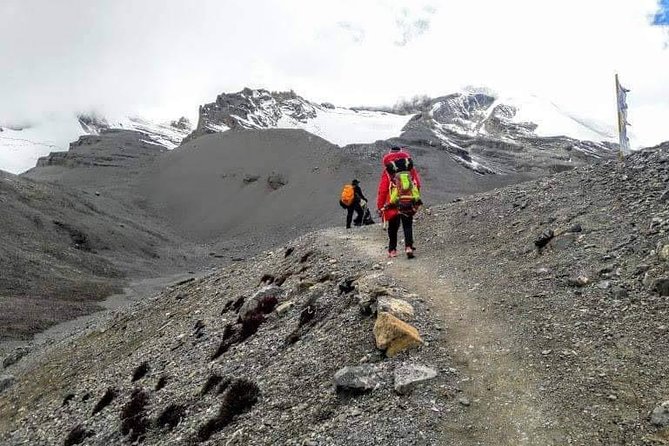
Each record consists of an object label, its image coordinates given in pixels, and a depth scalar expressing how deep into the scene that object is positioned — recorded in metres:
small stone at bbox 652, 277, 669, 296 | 11.16
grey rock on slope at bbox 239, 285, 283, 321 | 18.98
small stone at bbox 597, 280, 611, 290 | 12.23
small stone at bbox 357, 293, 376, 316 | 13.73
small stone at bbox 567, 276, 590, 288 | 12.80
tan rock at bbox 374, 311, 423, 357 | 11.62
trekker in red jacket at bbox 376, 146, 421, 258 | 19.27
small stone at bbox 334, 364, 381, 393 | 10.76
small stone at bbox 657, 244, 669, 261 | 12.09
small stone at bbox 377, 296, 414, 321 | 12.73
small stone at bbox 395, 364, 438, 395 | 10.24
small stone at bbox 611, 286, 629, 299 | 11.71
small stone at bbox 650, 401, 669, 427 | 8.12
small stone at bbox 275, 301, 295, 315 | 17.73
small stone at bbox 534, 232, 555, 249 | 16.33
